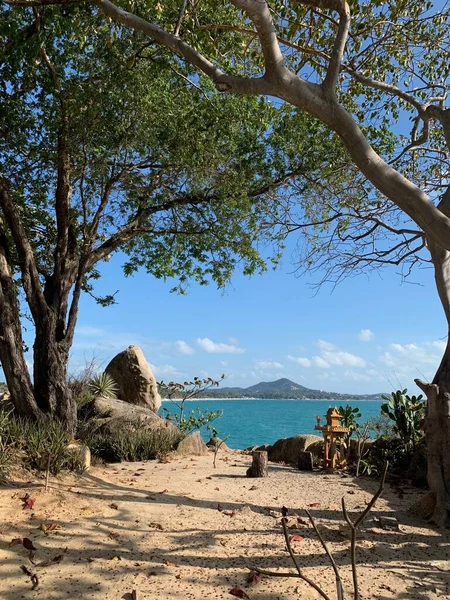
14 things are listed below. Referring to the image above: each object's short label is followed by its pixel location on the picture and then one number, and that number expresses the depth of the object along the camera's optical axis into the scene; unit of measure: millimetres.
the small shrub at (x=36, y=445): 6664
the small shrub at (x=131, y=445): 9672
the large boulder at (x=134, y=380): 16281
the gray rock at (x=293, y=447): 10686
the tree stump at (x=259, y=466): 8359
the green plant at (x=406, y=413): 8898
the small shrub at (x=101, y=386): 14255
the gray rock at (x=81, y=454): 7269
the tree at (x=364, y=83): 4297
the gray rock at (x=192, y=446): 10711
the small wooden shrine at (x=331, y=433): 9148
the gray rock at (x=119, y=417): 11344
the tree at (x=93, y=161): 8531
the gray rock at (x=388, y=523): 5801
